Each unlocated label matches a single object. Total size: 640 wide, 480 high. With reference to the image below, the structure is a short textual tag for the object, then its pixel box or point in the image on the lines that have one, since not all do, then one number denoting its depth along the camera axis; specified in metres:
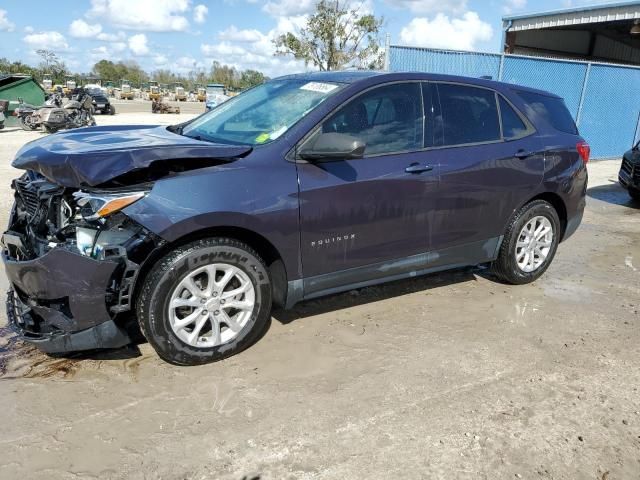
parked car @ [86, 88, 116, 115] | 26.11
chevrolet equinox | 3.05
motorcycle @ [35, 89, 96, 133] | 16.92
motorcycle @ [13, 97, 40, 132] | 17.84
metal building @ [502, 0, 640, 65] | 17.06
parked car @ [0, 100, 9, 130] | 17.86
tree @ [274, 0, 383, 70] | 19.94
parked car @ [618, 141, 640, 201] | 9.25
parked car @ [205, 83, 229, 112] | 30.95
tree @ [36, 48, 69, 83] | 55.94
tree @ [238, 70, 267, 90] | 68.06
